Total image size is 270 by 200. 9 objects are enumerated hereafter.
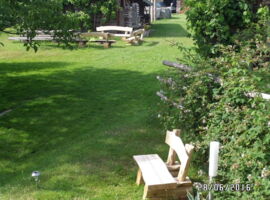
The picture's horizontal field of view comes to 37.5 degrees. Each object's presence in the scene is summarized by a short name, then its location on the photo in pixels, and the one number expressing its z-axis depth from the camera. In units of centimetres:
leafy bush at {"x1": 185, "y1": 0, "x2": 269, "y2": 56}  689
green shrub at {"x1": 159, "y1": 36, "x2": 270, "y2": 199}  434
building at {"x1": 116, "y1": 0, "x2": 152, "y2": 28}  2749
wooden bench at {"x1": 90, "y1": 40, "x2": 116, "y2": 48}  2059
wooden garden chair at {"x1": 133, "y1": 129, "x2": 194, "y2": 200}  496
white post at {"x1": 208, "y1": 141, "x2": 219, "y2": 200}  414
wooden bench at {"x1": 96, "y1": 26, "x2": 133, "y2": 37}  2348
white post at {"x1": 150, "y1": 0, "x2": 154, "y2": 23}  4250
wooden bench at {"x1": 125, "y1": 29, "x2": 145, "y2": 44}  2202
